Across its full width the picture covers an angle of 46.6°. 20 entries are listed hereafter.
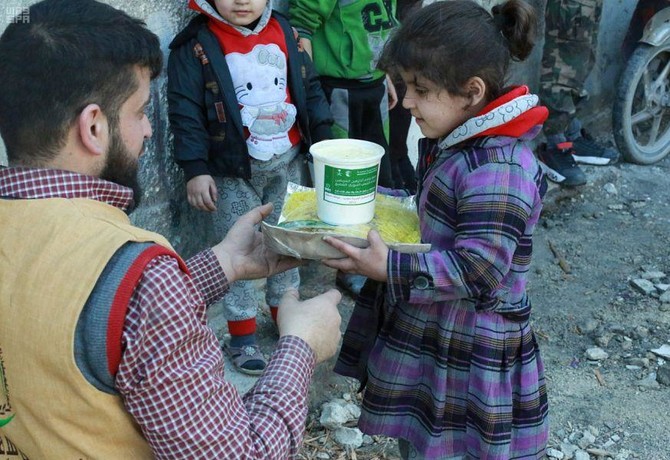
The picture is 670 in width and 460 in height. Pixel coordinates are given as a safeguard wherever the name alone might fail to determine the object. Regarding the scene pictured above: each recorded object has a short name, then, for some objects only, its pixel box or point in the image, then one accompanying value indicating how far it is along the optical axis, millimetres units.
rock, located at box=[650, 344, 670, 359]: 3648
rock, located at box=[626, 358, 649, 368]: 3611
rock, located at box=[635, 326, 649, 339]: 3820
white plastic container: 1931
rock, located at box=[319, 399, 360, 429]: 3172
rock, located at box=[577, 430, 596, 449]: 3150
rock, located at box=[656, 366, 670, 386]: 3486
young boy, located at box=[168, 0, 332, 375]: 2873
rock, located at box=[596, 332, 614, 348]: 3777
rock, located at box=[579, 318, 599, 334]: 3906
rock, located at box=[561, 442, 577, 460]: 3096
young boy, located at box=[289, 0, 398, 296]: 3367
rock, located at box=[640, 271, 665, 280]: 4363
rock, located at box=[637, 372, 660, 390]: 3484
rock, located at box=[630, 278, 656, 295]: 4203
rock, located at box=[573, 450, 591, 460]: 3080
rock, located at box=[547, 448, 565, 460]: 3090
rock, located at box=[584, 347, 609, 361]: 3670
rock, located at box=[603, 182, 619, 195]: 5492
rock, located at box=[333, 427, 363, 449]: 3102
